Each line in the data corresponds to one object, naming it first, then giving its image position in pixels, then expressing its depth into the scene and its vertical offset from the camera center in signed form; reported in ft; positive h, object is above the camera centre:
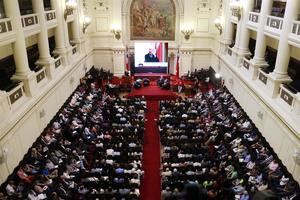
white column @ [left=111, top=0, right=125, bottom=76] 69.56 -11.84
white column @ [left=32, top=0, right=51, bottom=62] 44.14 -5.85
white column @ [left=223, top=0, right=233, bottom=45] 61.93 -6.96
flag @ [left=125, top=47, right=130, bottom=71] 73.86 -15.76
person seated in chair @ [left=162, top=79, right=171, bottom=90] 66.58 -18.83
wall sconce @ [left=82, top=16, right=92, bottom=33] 65.98 -6.24
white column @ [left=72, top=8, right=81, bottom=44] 62.23 -6.88
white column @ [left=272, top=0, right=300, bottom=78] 36.09 -6.01
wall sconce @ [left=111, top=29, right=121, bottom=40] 70.44 -8.66
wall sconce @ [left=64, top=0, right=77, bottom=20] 53.48 -2.51
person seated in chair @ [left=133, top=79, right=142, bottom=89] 67.10 -18.79
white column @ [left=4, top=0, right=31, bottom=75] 35.37 -5.35
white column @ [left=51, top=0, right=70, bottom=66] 51.55 -6.55
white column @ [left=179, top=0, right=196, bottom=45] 69.10 -6.05
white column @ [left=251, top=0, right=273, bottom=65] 44.04 -6.21
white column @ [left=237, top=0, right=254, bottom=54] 51.27 -6.48
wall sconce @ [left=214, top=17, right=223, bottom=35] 65.87 -6.75
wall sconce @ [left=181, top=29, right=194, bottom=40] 70.38 -8.85
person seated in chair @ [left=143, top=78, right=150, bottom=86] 68.76 -18.79
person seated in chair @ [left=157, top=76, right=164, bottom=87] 67.97 -18.61
